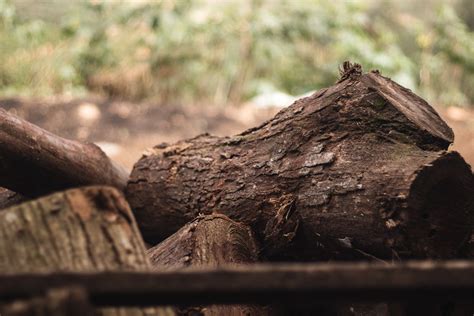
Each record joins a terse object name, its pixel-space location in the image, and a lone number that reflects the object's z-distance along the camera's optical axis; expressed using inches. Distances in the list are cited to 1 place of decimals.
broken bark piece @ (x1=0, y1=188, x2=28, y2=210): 100.0
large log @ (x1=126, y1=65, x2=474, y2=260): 85.4
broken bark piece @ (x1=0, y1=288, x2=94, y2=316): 66.0
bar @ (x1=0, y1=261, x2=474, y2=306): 69.0
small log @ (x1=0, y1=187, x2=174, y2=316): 74.2
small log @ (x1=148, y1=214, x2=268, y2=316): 89.7
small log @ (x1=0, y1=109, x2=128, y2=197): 94.4
